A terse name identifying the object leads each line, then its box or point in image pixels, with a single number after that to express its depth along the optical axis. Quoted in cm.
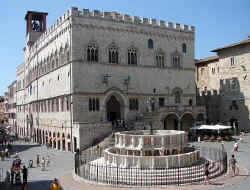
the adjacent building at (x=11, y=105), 7976
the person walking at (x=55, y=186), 1420
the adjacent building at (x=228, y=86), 4328
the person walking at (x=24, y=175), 1678
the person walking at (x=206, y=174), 1650
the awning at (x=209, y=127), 3528
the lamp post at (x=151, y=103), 3786
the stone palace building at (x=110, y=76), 3416
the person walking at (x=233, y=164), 1830
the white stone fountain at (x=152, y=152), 1869
